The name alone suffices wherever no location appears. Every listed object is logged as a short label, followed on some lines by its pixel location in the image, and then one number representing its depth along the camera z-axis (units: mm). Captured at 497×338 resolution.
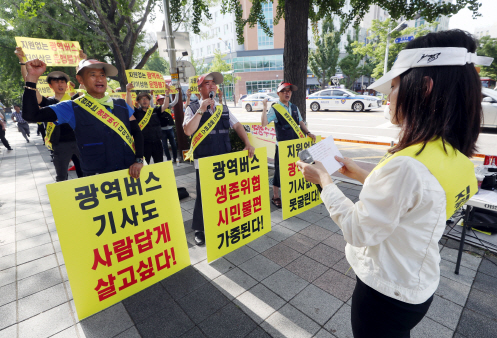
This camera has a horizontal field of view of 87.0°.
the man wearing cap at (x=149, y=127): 5613
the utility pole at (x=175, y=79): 7125
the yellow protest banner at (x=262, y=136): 7102
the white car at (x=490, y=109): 9820
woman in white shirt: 1013
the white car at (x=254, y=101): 23286
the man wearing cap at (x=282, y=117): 4254
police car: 17641
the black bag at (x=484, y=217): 3339
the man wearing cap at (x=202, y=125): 3188
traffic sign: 16756
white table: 2494
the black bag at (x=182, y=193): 5096
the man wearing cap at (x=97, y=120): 2589
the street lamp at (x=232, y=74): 37978
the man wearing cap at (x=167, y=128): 6801
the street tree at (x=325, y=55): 32094
